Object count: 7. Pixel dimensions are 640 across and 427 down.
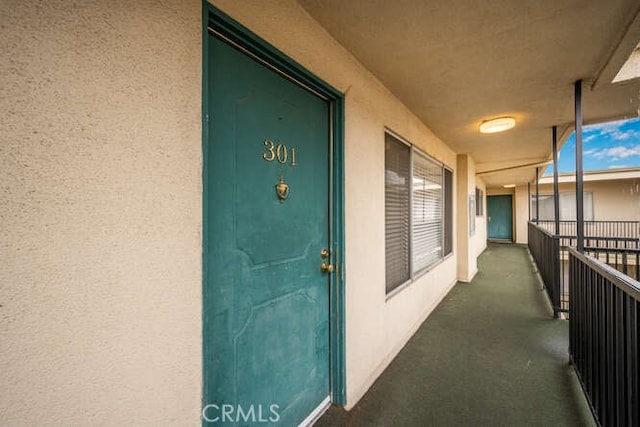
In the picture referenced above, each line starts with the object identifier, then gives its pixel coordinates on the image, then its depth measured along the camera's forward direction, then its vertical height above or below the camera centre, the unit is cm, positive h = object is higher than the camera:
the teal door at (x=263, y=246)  115 -16
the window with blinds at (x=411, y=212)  262 +2
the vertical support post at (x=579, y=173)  242 +38
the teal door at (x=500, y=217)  1238 -15
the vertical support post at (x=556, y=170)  358 +64
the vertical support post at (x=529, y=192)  1064 +88
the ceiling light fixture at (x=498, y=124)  315 +108
